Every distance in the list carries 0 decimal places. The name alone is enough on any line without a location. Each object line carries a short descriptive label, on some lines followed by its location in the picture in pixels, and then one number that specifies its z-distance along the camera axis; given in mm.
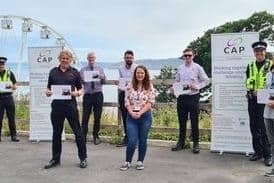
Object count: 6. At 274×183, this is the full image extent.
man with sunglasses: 6616
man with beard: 6946
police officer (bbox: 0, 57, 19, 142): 7722
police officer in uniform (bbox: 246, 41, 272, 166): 5895
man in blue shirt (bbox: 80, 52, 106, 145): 7221
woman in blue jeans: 5805
